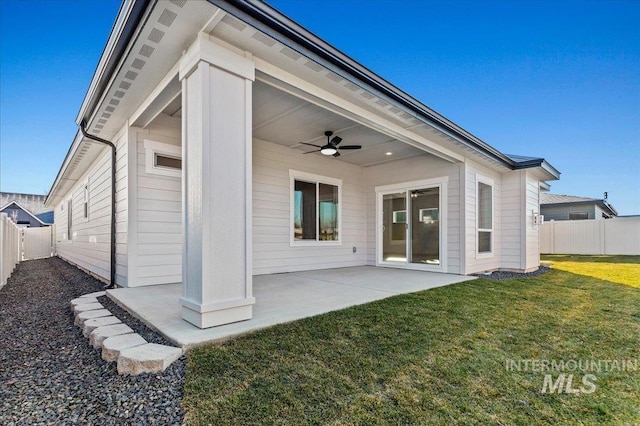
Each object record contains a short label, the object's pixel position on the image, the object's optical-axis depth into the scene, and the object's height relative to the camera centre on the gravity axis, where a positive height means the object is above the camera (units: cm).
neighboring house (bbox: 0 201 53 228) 2056 +20
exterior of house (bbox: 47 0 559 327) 265 +86
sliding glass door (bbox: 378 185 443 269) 695 -25
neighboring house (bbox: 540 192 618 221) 1791 +63
